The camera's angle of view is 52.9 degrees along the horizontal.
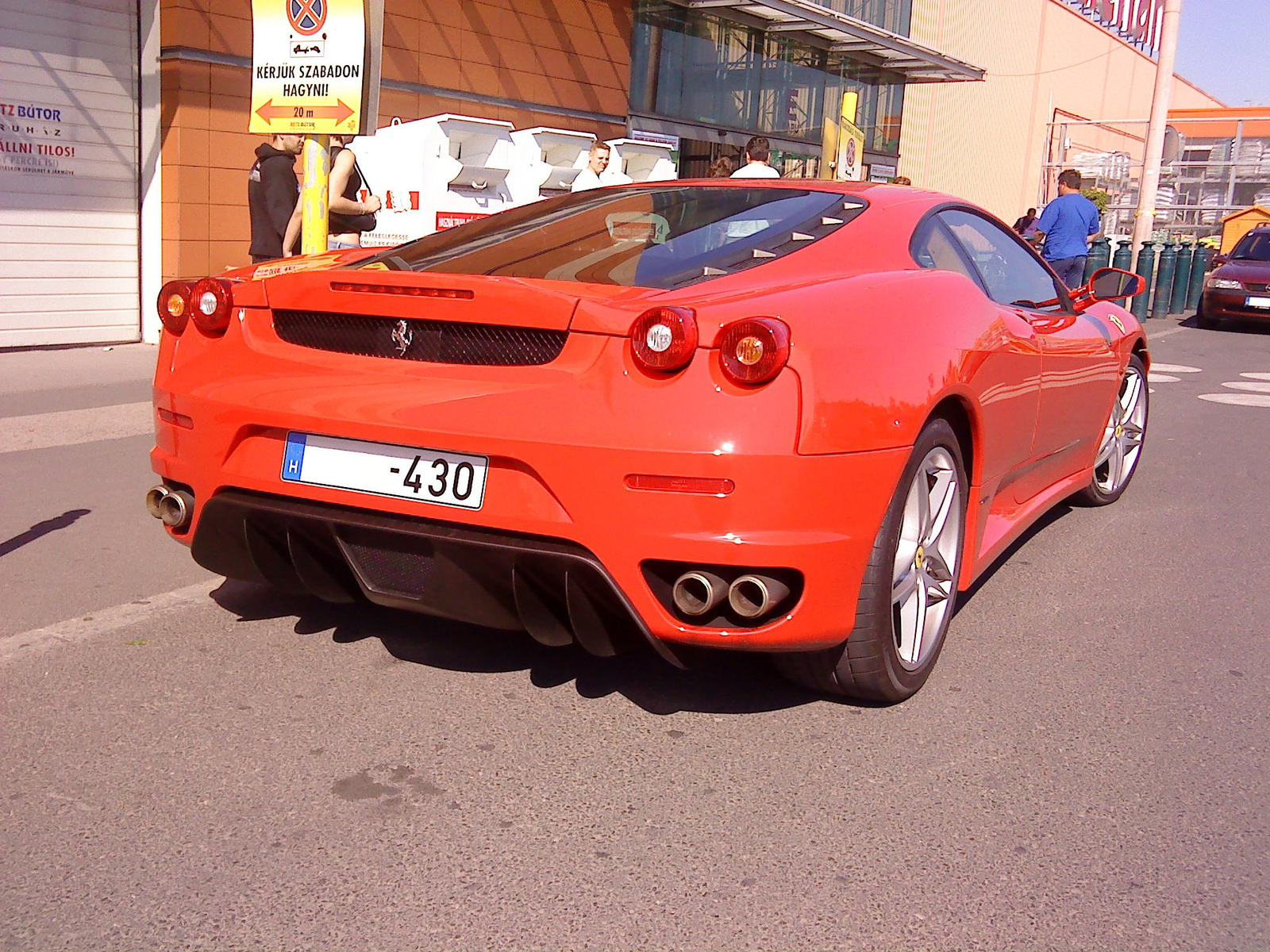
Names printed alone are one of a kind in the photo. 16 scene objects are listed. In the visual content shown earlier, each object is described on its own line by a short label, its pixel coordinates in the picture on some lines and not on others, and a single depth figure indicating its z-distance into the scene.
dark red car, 18.05
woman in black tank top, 8.56
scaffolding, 27.52
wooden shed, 30.19
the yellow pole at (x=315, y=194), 7.41
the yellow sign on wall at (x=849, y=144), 13.23
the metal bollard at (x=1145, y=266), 20.05
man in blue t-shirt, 12.59
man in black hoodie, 9.05
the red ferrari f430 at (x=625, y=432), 2.69
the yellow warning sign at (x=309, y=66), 6.81
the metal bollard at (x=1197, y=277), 21.84
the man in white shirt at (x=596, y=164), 12.12
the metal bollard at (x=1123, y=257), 22.05
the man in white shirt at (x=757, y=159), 9.71
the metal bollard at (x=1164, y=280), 20.61
